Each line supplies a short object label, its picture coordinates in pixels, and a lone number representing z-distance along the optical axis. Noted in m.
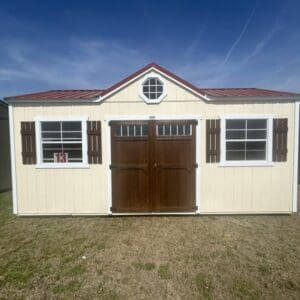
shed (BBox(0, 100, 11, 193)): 8.27
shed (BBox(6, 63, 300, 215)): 5.23
